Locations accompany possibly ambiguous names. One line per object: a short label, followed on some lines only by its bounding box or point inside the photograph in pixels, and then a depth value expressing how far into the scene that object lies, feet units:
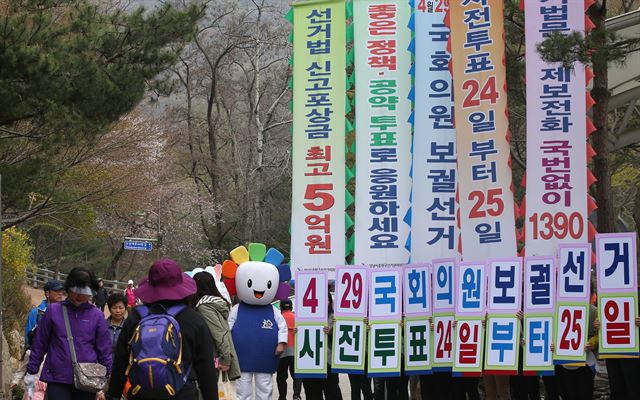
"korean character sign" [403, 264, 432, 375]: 41.01
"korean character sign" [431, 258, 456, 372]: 40.50
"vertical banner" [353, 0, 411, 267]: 44.83
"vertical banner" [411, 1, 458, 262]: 43.34
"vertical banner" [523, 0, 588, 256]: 38.73
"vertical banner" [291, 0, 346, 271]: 45.78
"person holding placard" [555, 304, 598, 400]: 38.42
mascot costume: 40.91
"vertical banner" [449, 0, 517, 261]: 40.65
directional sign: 98.81
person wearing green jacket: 33.04
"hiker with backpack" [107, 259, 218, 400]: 22.67
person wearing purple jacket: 29.94
